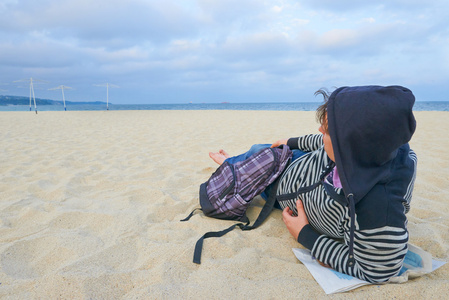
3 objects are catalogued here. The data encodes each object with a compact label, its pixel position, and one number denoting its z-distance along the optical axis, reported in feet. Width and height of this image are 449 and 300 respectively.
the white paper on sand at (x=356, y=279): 4.25
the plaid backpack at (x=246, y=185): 6.43
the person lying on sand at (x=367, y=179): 3.63
